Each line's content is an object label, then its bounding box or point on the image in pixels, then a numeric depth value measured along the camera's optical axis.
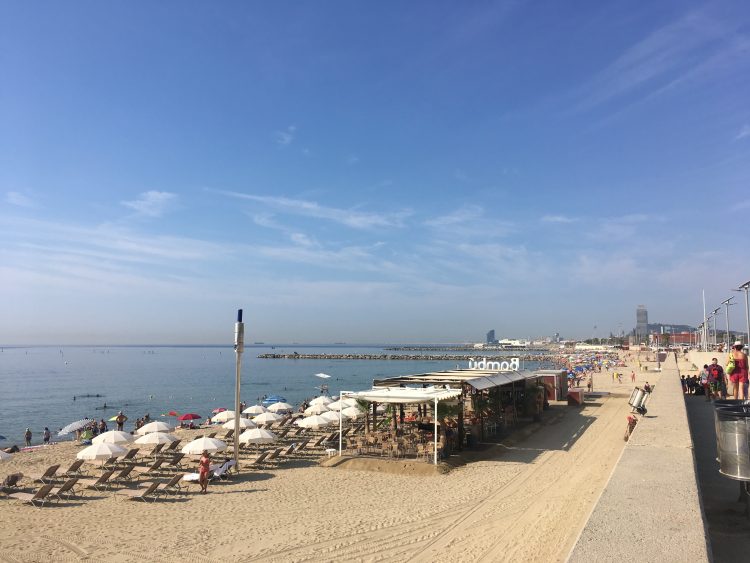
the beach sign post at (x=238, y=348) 15.11
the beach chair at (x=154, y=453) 17.85
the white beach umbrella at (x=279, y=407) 25.78
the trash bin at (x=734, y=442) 4.88
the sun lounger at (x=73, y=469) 14.49
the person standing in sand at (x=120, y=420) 28.39
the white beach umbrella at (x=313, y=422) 19.23
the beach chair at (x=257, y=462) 15.38
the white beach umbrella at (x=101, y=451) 14.47
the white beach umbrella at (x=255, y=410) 24.15
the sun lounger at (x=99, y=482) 13.23
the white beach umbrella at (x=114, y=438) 15.36
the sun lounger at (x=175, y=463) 15.52
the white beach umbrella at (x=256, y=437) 16.34
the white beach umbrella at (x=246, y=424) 20.26
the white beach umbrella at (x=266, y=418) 20.61
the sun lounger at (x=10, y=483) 13.03
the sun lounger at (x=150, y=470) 14.77
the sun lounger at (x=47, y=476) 13.93
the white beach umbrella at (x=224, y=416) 22.84
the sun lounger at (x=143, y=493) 11.95
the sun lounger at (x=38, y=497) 11.91
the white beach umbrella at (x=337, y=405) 23.56
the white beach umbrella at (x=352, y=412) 21.31
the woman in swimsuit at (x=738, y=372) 9.73
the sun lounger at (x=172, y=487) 12.37
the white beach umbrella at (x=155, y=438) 16.27
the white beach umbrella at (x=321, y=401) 25.64
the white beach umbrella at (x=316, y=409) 23.62
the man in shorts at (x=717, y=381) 15.57
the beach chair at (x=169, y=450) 18.03
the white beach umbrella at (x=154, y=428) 17.62
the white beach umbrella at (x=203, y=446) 14.90
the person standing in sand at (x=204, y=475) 12.58
